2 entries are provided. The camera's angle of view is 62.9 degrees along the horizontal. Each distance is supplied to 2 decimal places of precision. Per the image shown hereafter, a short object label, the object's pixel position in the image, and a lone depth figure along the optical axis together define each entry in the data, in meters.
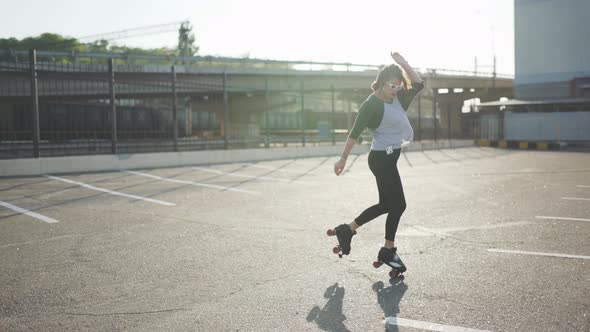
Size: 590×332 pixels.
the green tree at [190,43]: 58.00
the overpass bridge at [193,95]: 16.92
